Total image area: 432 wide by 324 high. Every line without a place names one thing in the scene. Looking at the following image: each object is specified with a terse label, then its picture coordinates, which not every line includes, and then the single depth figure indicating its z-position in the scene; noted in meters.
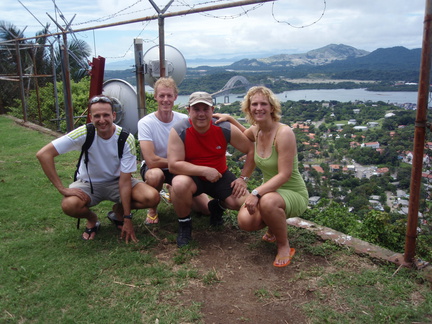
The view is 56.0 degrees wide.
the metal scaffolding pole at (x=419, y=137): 3.01
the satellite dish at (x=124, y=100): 9.23
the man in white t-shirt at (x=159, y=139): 4.43
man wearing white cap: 3.88
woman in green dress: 3.51
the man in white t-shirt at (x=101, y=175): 3.85
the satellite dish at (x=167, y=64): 6.35
